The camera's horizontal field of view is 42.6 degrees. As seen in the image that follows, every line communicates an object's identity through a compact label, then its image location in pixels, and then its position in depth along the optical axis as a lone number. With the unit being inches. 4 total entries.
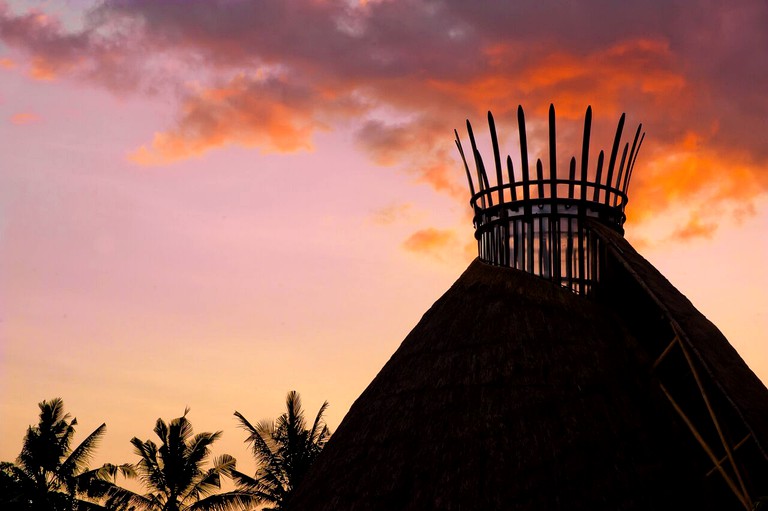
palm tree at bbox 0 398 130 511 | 1942.7
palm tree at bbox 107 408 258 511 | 2018.0
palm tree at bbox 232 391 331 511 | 1955.0
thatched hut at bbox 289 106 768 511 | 661.3
